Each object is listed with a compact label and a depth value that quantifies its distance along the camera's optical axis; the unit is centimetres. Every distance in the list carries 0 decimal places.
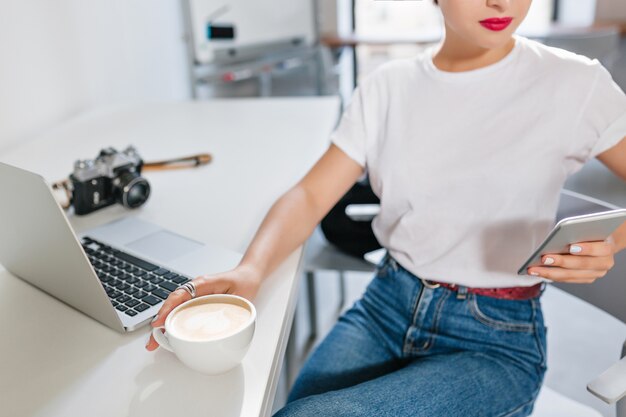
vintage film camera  100
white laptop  61
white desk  58
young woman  86
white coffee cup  56
